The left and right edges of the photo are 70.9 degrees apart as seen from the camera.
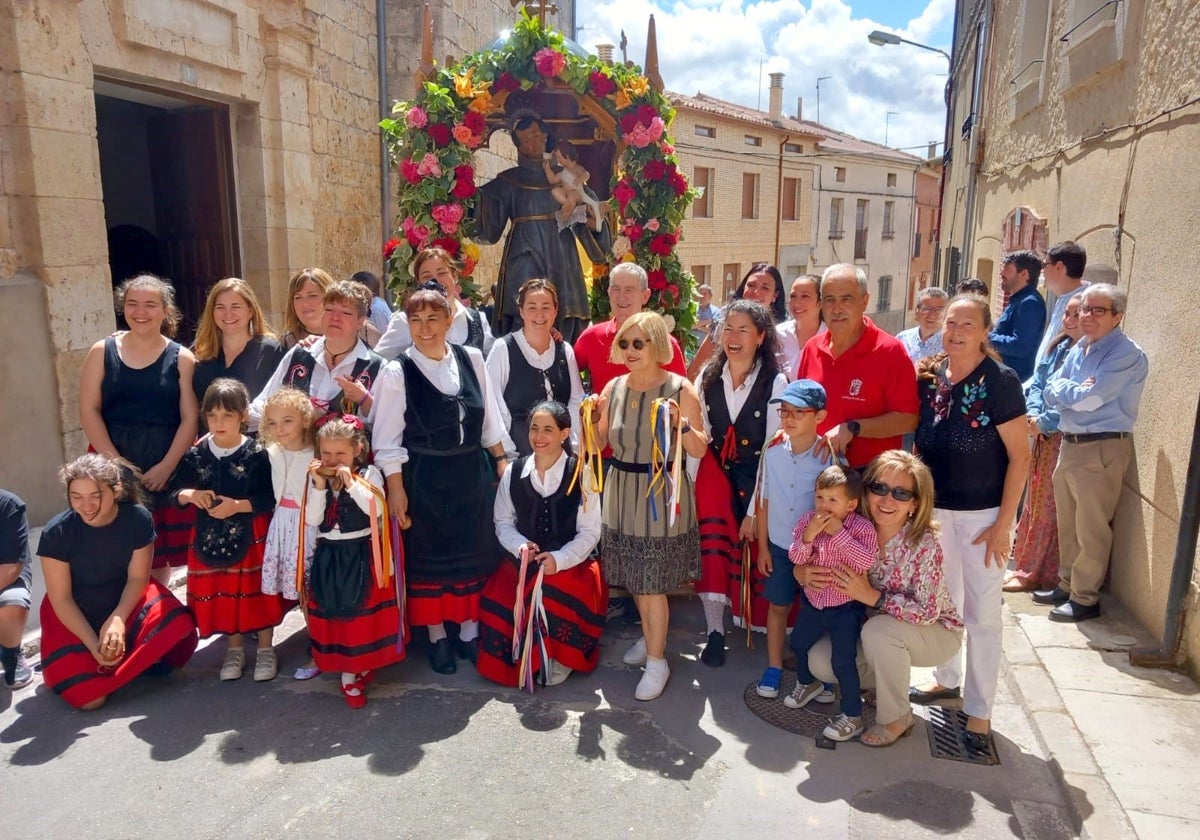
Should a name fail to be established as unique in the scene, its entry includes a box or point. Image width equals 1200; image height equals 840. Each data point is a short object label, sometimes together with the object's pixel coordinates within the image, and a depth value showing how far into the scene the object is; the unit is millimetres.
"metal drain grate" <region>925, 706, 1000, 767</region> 3201
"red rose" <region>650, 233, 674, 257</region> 6008
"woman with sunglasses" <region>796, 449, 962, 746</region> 3178
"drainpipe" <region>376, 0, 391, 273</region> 9164
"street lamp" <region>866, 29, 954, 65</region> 15336
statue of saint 5871
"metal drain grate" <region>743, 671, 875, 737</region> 3402
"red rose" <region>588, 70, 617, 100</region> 5746
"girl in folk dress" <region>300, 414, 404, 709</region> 3598
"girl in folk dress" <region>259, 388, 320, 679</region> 3713
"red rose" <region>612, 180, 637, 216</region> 5977
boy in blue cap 3422
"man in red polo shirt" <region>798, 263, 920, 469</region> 3467
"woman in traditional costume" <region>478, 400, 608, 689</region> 3695
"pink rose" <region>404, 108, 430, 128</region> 5809
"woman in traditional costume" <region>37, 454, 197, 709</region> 3488
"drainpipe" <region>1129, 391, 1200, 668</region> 3635
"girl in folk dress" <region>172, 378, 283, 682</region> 3781
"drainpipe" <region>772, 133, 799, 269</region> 27188
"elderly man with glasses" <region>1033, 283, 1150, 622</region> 4117
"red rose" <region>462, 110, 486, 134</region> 5801
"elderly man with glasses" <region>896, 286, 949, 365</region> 5375
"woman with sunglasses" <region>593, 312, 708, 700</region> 3617
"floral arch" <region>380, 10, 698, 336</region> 5770
